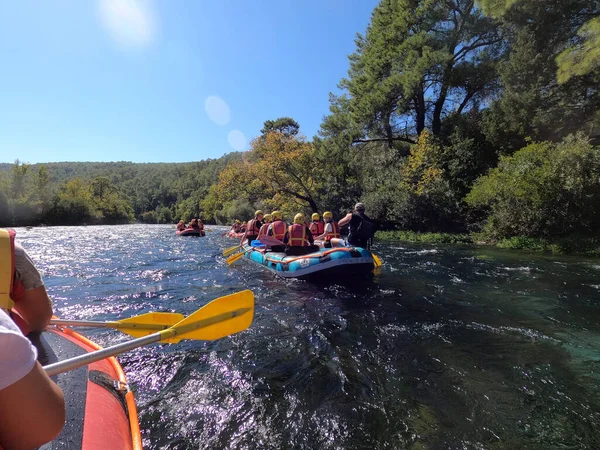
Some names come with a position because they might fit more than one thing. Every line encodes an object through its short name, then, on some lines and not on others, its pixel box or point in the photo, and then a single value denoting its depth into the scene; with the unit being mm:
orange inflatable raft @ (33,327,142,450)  1815
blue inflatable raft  7719
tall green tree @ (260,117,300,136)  48750
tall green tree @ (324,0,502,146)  20734
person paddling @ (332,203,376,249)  9125
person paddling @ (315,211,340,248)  10000
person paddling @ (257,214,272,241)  11289
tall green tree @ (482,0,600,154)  15362
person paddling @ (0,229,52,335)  2201
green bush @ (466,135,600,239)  13281
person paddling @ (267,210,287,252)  10031
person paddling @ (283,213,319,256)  9008
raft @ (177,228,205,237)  24089
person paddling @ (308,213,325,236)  11398
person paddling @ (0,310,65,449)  915
